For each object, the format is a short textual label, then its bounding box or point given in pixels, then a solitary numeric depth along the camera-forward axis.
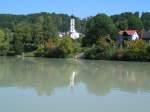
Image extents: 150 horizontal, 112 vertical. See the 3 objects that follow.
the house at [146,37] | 56.31
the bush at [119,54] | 45.69
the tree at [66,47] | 50.16
